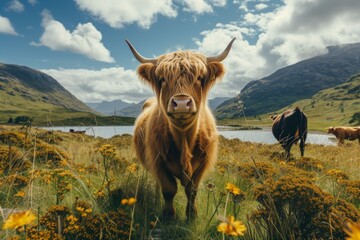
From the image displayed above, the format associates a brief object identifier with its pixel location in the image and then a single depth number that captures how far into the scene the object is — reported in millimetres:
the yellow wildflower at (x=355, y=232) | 702
